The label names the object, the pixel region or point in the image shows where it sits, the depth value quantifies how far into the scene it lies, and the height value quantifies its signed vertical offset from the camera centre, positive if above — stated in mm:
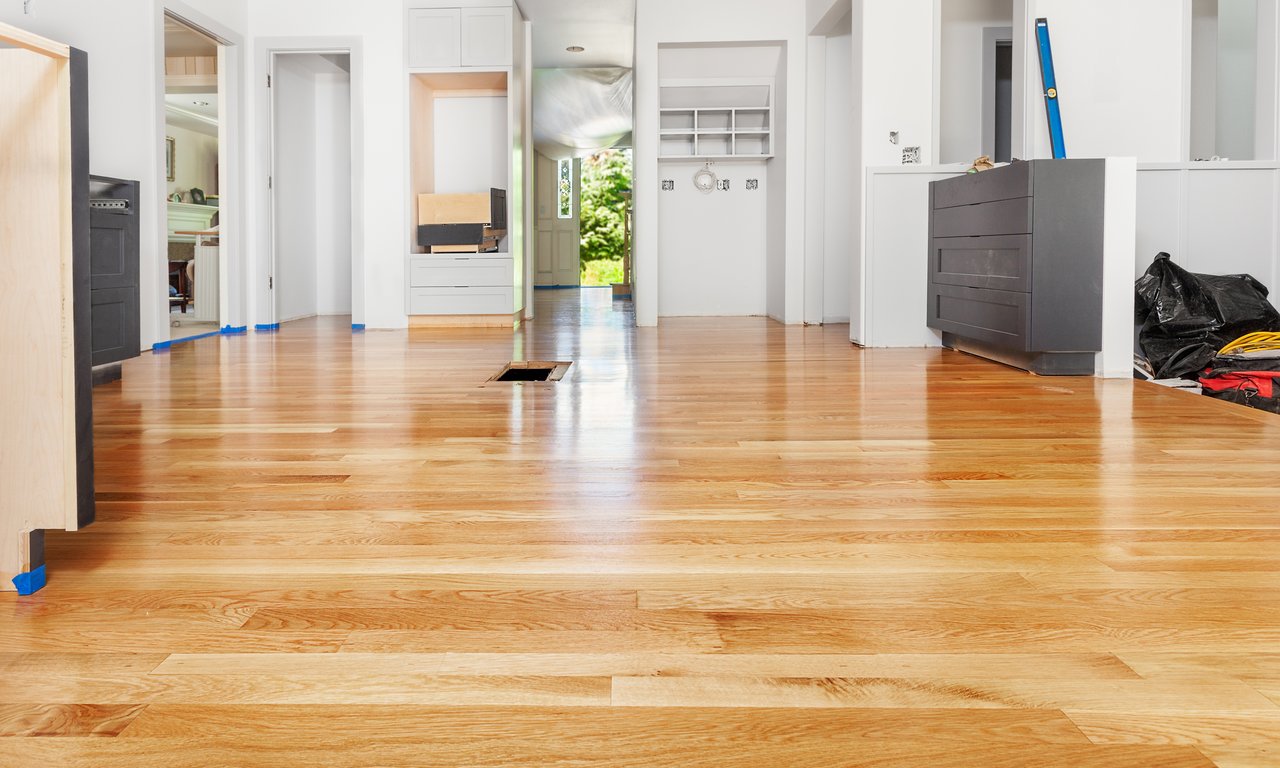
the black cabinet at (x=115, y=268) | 4371 +234
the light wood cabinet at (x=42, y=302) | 1521 +30
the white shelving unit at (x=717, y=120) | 8406 +1674
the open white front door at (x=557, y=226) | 15391 +1420
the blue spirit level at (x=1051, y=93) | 5756 +1266
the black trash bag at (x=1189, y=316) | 5113 +18
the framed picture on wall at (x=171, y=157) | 10500 +1679
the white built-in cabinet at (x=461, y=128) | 7801 +1564
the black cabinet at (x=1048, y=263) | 4477 +250
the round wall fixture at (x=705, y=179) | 8789 +1195
